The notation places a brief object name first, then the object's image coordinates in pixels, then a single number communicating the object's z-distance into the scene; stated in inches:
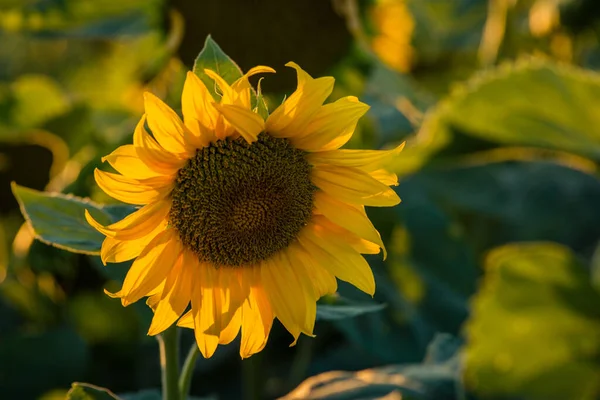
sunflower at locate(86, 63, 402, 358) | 54.0
